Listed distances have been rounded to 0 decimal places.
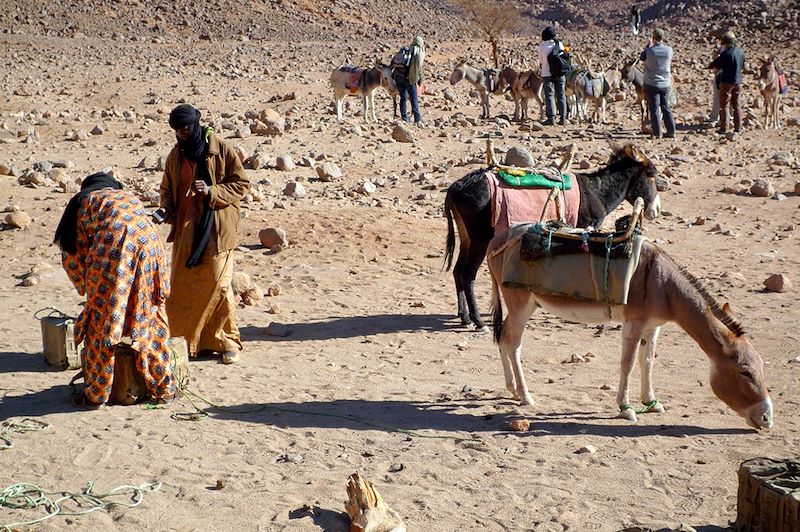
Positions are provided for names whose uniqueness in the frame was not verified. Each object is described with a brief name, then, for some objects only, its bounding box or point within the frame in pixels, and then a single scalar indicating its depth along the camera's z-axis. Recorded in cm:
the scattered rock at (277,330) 826
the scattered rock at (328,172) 1340
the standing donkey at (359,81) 1872
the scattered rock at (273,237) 1074
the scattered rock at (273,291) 938
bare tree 3653
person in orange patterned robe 619
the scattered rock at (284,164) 1381
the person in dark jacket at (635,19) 3777
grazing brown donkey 570
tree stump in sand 464
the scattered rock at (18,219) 1109
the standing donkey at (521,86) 1928
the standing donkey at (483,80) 2016
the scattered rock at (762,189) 1276
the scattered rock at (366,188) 1278
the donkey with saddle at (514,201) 795
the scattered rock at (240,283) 916
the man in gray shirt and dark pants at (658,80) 1628
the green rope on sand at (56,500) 502
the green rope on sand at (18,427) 587
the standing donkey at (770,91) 1722
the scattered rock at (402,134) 1584
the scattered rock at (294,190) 1262
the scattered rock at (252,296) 912
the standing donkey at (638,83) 1800
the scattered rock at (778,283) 911
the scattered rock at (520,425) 600
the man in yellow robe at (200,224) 706
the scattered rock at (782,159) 1443
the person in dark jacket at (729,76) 1639
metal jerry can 714
